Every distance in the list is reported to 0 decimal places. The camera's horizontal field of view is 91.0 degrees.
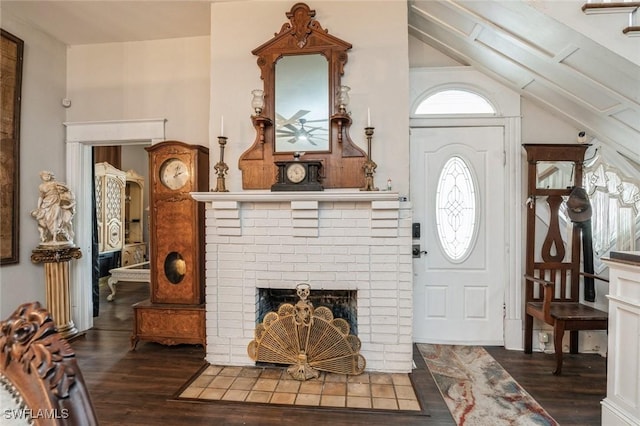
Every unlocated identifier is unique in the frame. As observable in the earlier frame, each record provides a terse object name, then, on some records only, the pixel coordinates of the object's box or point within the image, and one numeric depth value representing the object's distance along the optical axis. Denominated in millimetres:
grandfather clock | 2938
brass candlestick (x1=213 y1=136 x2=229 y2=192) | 2639
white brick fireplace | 2566
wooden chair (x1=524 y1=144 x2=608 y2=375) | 2863
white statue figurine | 3127
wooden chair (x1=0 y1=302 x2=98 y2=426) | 591
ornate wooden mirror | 2652
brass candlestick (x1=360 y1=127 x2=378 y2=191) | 2494
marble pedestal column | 3107
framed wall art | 2906
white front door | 3102
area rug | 2020
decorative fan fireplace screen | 2424
